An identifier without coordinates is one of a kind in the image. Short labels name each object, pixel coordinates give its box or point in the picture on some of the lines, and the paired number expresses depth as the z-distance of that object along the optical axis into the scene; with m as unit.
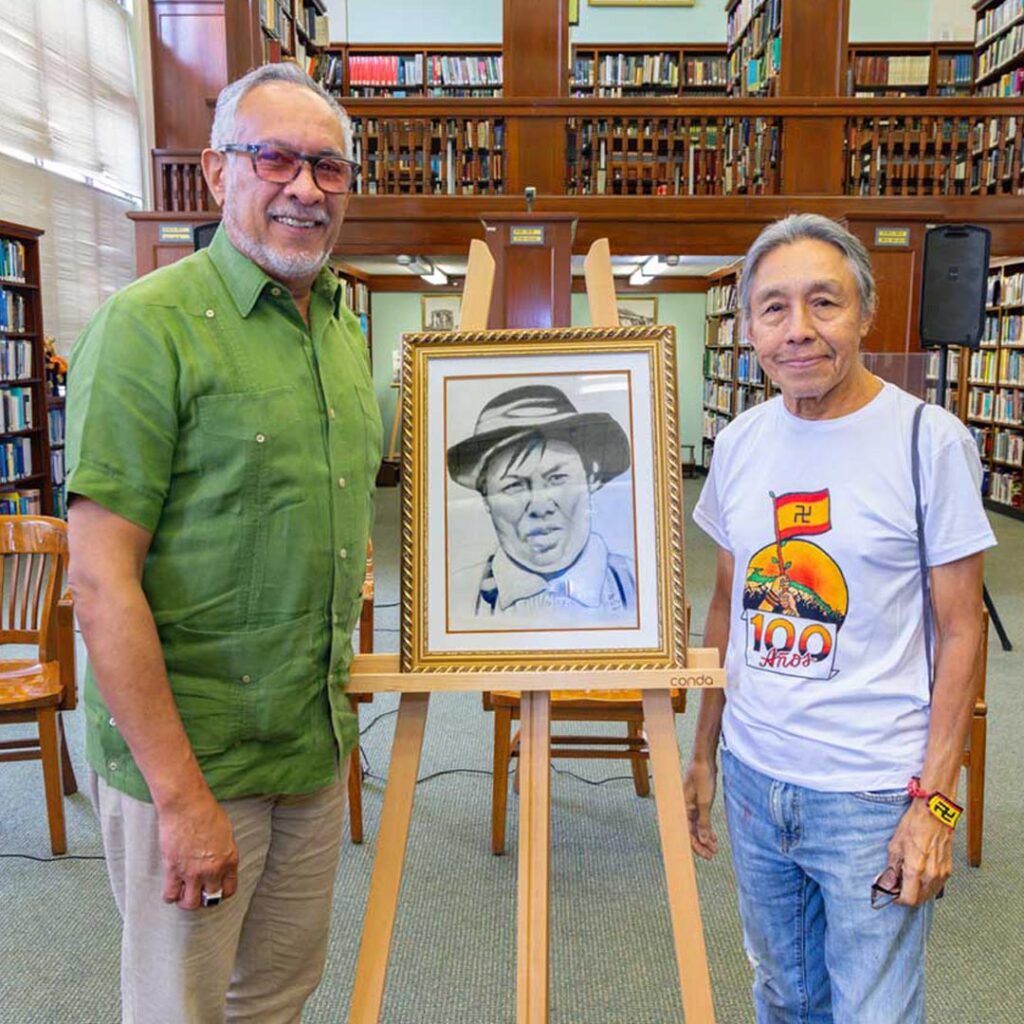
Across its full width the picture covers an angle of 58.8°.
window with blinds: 6.20
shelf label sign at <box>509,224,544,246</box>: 5.16
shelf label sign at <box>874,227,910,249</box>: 5.21
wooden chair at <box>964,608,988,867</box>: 2.38
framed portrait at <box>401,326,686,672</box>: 1.29
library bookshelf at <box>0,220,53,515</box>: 5.98
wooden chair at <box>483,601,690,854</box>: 2.43
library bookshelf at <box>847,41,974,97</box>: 8.86
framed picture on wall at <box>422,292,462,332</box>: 10.83
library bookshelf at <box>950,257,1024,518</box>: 7.97
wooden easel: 1.26
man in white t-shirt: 1.11
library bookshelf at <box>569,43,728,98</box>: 9.36
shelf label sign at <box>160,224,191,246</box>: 5.48
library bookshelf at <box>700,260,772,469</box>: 9.09
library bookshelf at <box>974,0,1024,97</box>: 7.61
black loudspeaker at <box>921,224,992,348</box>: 4.32
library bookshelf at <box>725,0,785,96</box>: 6.81
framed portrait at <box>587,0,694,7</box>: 9.62
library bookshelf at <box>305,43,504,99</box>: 9.20
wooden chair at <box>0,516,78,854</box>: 2.49
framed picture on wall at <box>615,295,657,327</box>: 11.13
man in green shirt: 1.02
